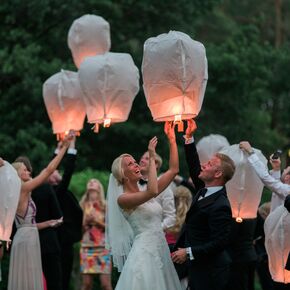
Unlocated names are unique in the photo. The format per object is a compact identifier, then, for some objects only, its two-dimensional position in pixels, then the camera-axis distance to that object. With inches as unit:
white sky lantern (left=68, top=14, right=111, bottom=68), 738.9
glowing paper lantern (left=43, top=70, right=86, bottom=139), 684.5
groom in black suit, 485.5
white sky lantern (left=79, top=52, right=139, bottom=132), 617.5
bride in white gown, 508.8
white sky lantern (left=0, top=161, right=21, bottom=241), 565.8
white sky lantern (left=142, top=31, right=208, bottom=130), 531.1
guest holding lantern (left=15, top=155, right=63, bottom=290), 647.1
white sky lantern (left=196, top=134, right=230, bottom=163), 731.5
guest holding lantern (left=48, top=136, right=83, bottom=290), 724.4
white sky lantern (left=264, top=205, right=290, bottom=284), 546.2
